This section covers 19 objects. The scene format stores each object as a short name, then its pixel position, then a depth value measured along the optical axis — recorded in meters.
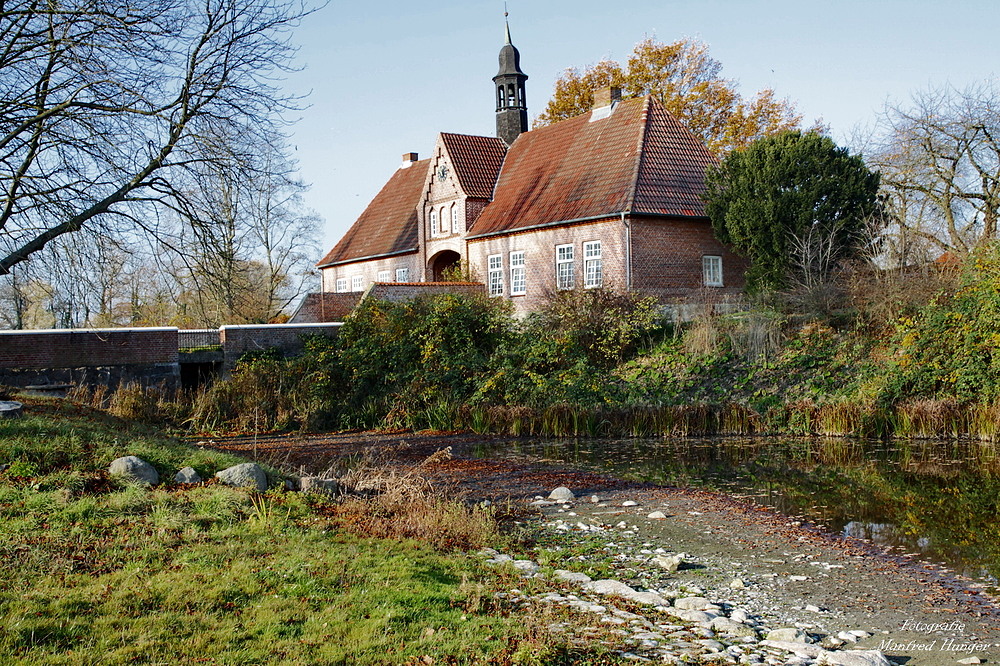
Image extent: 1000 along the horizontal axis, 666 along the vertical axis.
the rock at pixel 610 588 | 6.62
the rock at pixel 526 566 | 7.23
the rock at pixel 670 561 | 7.52
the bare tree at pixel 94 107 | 11.44
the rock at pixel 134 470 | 8.45
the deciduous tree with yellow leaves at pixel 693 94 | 36.47
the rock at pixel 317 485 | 9.34
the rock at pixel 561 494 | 10.88
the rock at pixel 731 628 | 5.75
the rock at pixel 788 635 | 5.65
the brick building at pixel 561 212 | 26.88
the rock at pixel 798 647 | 5.39
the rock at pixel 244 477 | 8.76
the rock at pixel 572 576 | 6.99
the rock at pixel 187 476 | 8.81
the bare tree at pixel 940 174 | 22.94
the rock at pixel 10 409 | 10.42
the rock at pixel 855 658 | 5.18
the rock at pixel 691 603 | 6.35
